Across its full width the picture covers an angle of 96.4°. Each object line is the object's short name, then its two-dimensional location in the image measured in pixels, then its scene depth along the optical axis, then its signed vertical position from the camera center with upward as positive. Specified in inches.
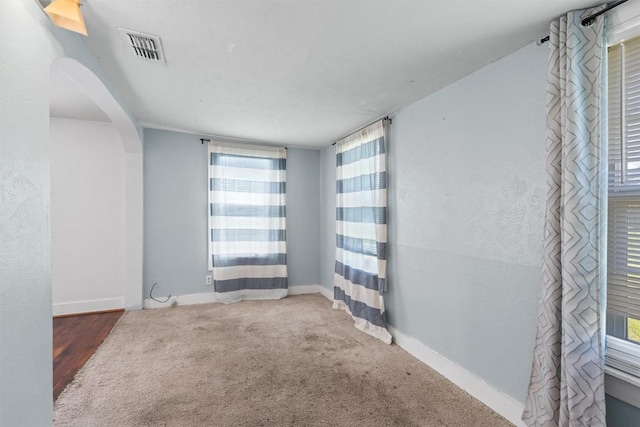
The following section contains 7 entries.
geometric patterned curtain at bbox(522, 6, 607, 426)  54.2 -6.1
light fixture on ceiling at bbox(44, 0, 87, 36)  49.5 +34.8
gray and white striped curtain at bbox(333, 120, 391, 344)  117.1 -8.0
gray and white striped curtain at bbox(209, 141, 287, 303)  159.5 -5.9
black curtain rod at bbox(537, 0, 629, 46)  54.1 +38.3
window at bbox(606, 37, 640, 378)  54.4 +0.5
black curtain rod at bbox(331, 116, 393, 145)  117.0 +38.9
